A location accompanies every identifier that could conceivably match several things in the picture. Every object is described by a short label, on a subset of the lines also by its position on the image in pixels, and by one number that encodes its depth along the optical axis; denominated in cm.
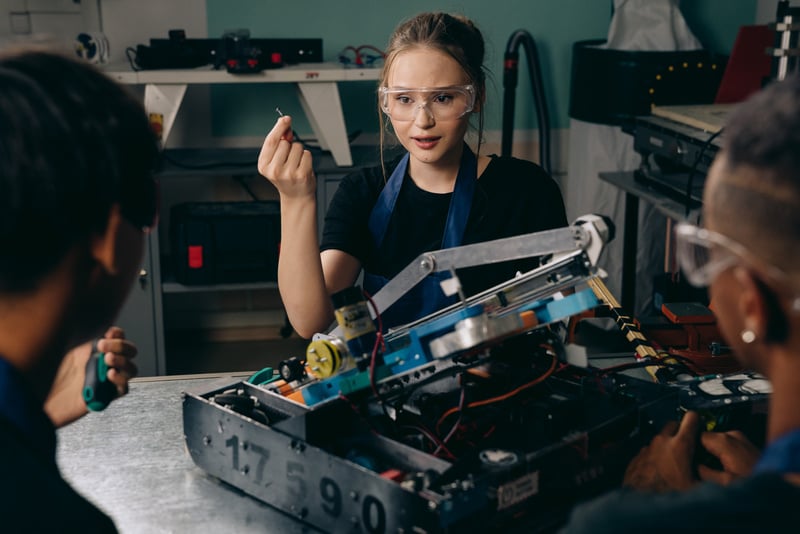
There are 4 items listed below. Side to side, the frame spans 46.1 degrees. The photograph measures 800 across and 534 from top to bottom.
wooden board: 300
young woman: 185
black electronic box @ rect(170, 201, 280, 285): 372
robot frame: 113
